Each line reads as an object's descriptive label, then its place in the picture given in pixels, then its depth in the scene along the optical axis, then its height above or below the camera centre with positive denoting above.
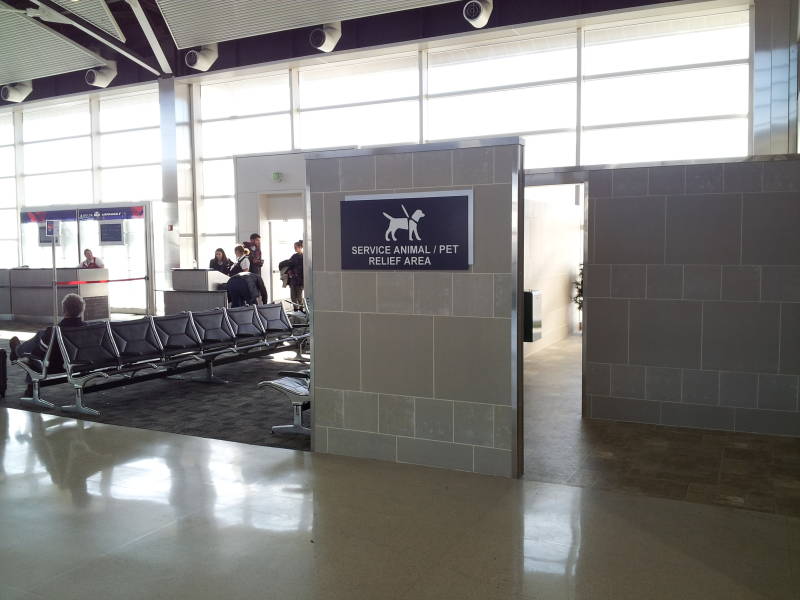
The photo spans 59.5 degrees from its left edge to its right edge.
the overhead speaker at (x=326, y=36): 14.21 +4.65
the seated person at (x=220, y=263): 14.04 +0.05
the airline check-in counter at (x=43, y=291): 15.12 -0.57
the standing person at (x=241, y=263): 12.98 +0.04
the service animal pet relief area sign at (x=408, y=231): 4.95 +0.24
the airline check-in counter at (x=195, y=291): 13.58 -0.50
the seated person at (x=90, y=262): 15.89 +0.09
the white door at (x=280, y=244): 16.89 +0.51
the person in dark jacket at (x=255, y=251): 13.76 +0.28
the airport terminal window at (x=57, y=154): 19.78 +3.27
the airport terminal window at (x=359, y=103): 14.71 +3.53
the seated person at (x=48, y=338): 7.36 -0.79
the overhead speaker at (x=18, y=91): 19.55 +4.92
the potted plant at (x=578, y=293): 13.96 -0.60
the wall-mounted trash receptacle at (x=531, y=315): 4.98 -0.37
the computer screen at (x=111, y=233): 17.98 +0.85
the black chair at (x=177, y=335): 8.21 -0.84
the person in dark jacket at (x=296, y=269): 13.64 -0.08
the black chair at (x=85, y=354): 7.05 -0.92
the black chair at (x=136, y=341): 7.64 -0.84
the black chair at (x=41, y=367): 7.27 -1.06
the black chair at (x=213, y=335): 8.68 -0.89
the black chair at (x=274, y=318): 9.85 -0.76
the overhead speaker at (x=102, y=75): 17.41 +4.77
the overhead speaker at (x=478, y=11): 12.52 +4.53
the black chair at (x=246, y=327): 9.29 -0.83
